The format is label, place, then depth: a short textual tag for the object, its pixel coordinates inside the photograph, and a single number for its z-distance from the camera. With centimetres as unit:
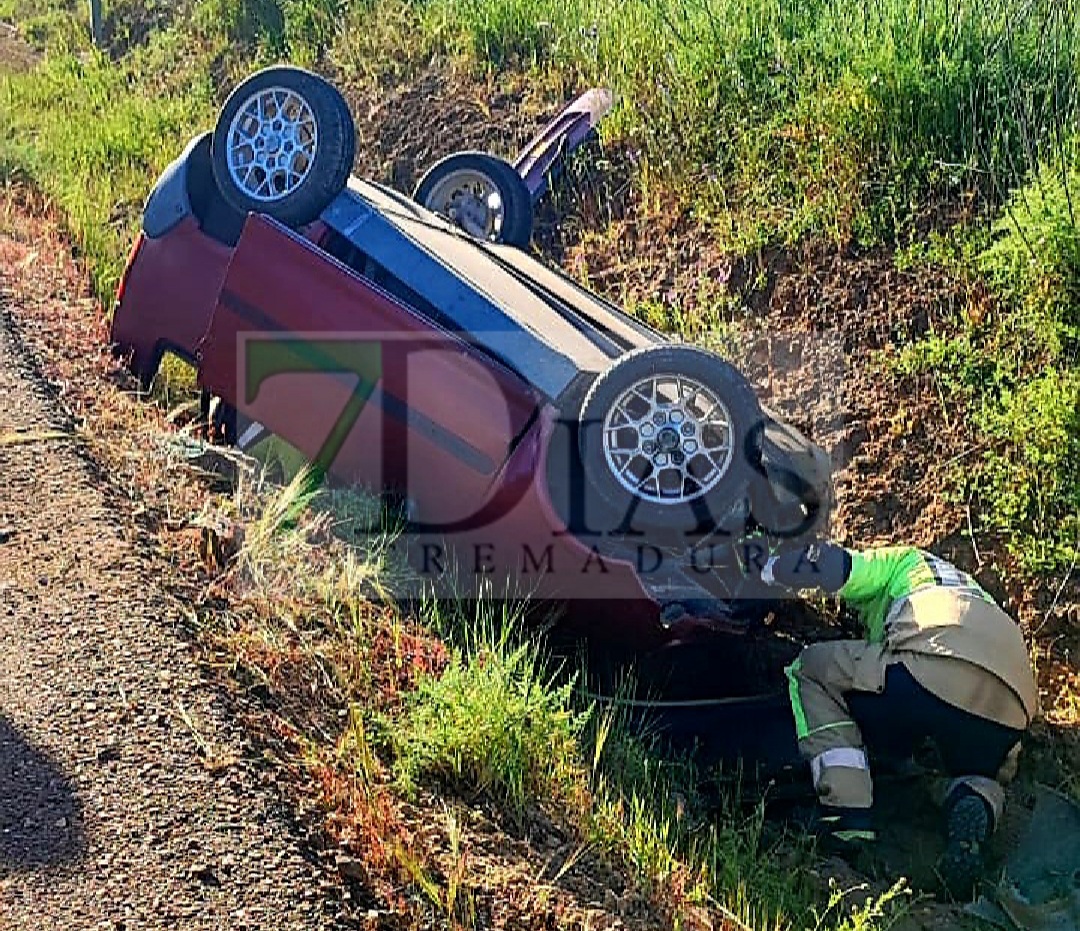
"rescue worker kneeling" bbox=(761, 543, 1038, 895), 447
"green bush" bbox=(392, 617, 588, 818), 371
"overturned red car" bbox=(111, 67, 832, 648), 457
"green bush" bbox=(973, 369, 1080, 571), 548
